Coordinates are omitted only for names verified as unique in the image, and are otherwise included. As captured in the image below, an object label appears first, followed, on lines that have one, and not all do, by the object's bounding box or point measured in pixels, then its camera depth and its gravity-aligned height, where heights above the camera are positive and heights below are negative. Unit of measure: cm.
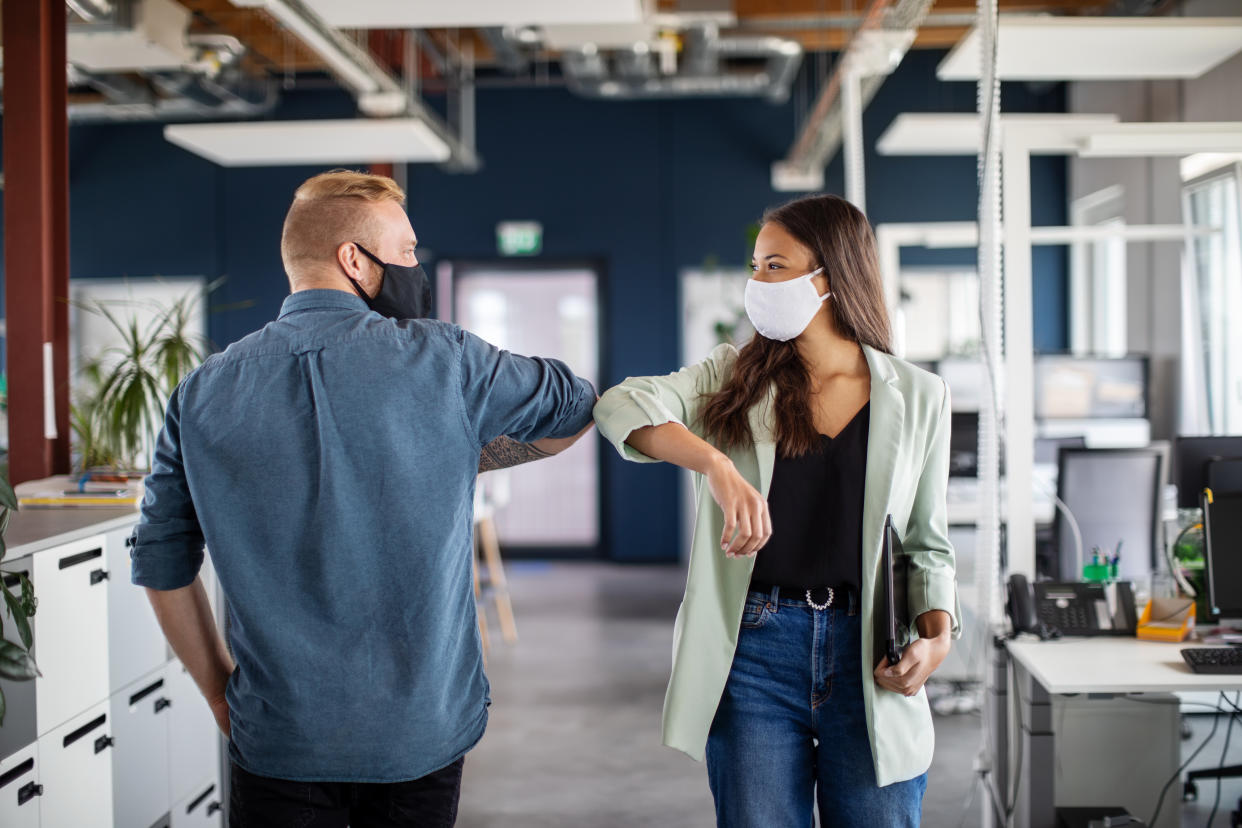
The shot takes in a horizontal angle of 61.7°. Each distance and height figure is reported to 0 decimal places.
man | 137 -17
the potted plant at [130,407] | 322 +0
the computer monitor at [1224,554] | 265 -41
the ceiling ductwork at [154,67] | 480 +207
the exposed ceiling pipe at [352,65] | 427 +173
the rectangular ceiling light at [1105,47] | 366 +133
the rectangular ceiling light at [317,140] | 556 +148
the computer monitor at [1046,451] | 565 -30
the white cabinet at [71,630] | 229 -51
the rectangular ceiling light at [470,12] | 400 +156
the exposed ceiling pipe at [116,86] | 664 +221
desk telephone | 273 -57
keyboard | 242 -63
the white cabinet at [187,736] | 287 -95
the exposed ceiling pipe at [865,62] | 436 +166
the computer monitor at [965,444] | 567 -26
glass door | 880 +54
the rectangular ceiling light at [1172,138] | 293 +73
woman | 157 -31
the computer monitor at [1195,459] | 298 -19
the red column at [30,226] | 322 +57
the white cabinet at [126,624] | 260 -56
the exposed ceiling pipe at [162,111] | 749 +227
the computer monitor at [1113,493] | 405 -38
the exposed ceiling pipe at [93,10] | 423 +171
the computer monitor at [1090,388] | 620 +5
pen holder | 299 -51
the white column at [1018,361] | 294 +10
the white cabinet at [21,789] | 212 -80
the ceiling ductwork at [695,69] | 649 +224
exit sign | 861 +137
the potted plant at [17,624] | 177 -40
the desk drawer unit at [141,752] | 259 -89
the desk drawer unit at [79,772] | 229 -84
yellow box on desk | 272 -61
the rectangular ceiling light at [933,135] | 577 +152
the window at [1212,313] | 536 +44
